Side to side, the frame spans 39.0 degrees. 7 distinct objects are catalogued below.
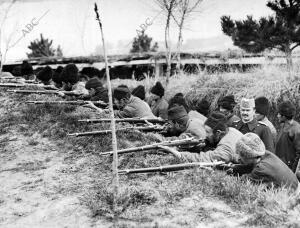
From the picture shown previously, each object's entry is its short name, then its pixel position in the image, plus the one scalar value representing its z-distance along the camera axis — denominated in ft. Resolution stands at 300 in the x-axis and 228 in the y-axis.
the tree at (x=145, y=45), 101.45
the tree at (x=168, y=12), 44.27
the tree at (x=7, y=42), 50.05
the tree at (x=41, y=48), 109.70
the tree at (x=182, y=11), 45.57
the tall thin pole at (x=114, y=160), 15.15
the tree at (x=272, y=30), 36.16
